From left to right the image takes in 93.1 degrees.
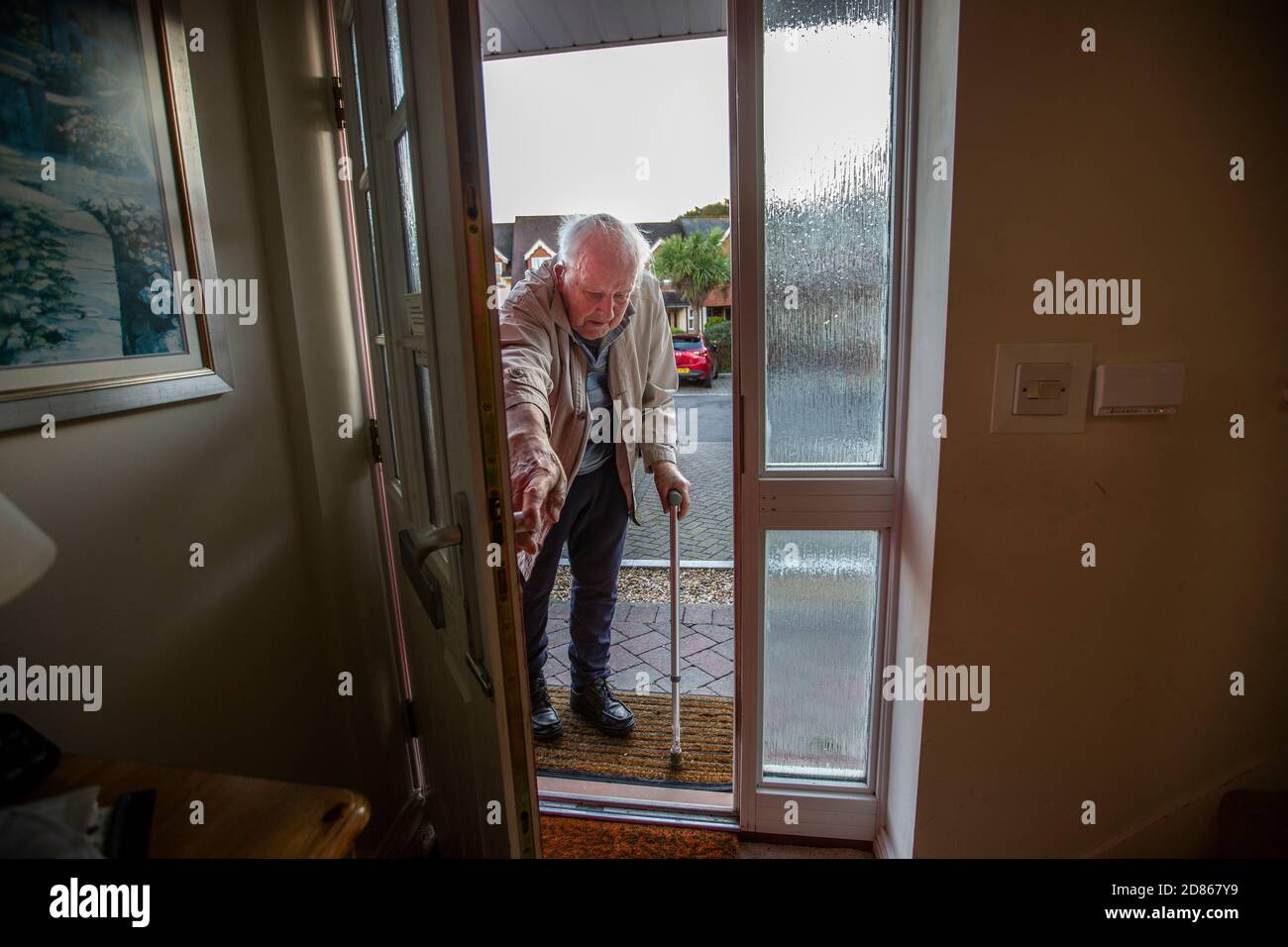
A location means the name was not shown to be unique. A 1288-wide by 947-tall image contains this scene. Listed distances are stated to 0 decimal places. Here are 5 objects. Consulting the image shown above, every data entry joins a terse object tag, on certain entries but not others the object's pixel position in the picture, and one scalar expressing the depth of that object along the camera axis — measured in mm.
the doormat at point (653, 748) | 2105
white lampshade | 628
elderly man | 1827
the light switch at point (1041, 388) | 1234
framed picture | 890
